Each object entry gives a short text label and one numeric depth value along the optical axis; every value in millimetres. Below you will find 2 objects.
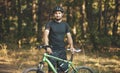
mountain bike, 9603
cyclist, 9519
